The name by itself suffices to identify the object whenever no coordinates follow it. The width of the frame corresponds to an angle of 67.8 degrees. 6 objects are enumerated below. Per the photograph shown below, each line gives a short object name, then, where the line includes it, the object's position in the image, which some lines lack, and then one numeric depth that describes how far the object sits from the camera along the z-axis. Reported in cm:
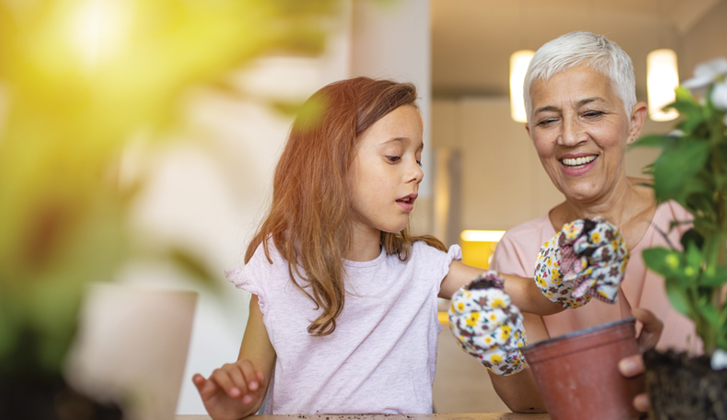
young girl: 94
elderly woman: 99
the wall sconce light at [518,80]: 239
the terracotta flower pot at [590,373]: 48
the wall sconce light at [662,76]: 239
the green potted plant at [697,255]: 37
